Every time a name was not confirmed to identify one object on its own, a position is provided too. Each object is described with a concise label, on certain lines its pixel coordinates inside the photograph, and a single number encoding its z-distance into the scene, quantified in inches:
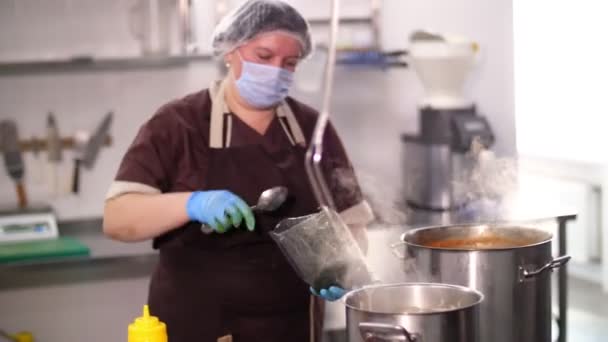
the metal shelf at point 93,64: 109.7
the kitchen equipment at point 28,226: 107.6
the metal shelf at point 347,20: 118.3
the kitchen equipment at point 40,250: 98.3
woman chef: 69.1
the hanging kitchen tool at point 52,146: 115.1
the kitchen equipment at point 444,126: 107.7
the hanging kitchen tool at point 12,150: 113.4
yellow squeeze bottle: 44.2
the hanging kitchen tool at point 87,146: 116.3
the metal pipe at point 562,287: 95.3
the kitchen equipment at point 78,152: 116.0
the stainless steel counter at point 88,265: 99.3
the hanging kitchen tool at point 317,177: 69.9
